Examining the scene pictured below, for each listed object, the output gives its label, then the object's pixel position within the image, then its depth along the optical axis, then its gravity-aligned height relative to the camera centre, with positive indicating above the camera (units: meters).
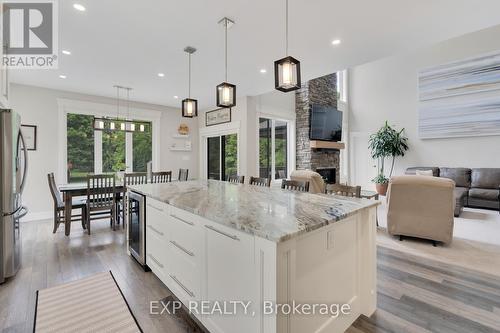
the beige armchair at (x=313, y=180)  4.24 -0.28
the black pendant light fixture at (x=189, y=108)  3.16 +0.76
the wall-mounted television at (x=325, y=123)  6.86 +1.27
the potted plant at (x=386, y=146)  7.33 +0.58
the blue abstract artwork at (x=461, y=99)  6.08 +1.83
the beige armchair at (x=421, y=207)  3.25 -0.62
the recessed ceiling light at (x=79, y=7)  2.39 +1.62
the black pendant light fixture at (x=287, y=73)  2.10 +0.83
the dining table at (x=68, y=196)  3.84 -0.52
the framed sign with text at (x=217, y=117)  6.43 +1.37
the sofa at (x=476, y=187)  5.36 -0.55
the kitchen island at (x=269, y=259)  1.26 -0.62
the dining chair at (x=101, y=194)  3.96 -0.52
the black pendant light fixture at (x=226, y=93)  2.67 +0.81
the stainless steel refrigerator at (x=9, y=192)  2.46 -0.30
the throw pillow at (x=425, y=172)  6.34 -0.21
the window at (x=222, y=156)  6.46 +0.24
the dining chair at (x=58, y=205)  3.85 -0.69
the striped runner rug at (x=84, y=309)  1.83 -1.25
